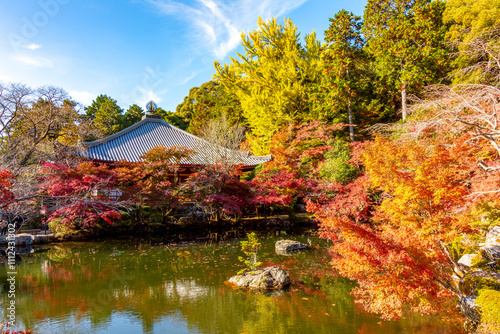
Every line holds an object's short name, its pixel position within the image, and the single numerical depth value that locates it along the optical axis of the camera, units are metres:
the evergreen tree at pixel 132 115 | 28.07
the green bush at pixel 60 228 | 10.78
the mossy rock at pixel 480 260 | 5.11
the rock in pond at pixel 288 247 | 9.23
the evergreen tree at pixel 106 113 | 25.77
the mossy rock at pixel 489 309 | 3.41
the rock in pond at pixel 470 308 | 3.83
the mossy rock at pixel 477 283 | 4.32
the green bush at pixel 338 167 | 12.66
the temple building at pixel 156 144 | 14.28
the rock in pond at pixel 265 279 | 6.18
